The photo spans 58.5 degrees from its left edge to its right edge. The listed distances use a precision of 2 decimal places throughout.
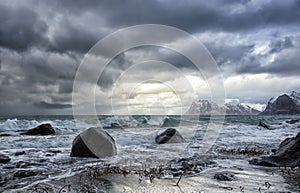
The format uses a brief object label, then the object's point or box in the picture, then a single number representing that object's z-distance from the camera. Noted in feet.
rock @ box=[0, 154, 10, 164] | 24.72
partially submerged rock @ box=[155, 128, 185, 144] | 44.79
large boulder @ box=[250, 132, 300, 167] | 22.09
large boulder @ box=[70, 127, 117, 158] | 28.32
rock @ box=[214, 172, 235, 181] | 16.72
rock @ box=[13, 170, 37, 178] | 18.68
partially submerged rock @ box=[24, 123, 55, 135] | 63.00
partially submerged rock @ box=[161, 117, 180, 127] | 136.98
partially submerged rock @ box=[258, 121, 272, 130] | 84.08
